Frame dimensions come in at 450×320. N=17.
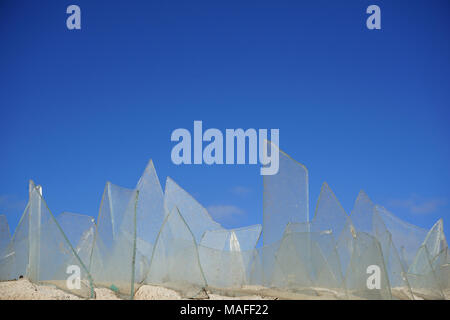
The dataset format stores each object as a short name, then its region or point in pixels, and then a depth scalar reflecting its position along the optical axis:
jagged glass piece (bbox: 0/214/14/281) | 11.84
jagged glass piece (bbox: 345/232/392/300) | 9.52
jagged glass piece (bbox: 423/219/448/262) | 14.79
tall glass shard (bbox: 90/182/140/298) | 9.48
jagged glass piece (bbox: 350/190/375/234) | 12.97
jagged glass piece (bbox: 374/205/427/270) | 14.54
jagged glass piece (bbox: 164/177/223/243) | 14.55
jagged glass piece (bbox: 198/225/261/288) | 12.42
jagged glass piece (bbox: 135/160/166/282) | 11.72
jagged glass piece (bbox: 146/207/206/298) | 10.12
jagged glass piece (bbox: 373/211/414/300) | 11.53
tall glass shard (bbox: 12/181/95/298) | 9.12
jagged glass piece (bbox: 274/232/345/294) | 11.18
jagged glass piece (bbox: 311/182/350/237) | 12.14
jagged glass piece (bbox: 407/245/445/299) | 11.99
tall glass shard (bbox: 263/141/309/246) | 12.24
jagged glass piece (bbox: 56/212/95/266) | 12.73
